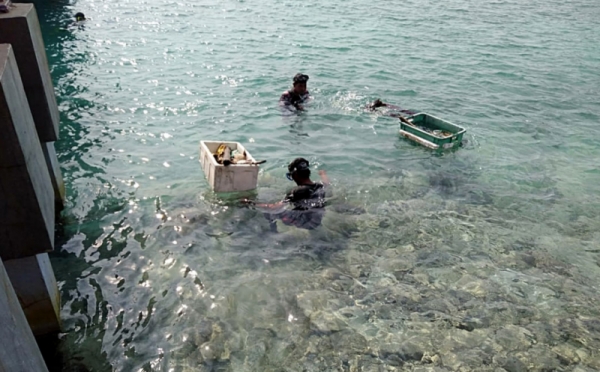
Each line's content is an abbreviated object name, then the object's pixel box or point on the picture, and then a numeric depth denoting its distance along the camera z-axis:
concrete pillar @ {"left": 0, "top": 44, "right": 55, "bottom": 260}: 4.68
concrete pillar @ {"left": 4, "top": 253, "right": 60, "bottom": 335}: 5.62
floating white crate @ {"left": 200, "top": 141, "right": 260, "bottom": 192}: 8.79
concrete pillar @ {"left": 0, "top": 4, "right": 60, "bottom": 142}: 6.54
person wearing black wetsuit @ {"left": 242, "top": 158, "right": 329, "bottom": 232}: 8.76
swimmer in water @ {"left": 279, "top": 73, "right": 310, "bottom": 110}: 13.87
